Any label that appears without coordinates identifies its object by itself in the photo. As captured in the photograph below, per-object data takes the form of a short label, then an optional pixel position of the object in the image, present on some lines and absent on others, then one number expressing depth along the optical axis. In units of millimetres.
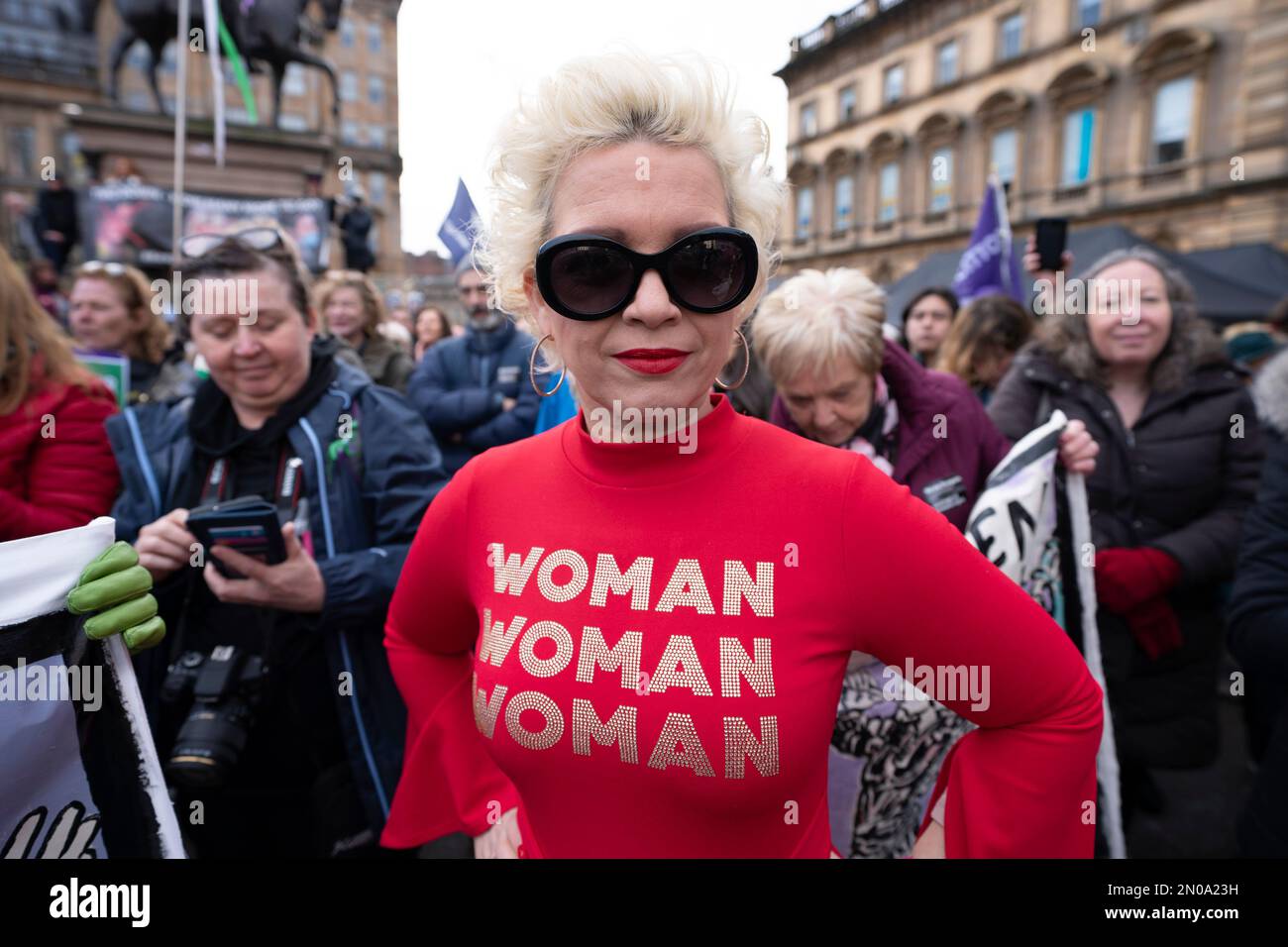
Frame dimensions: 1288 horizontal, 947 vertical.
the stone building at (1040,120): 15863
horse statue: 7453
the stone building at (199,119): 8820
